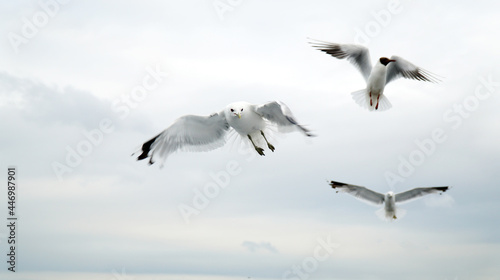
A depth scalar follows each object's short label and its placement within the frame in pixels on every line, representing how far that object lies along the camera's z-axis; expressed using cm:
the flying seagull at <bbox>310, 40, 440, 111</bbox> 1284
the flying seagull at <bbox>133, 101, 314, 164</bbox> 1016
